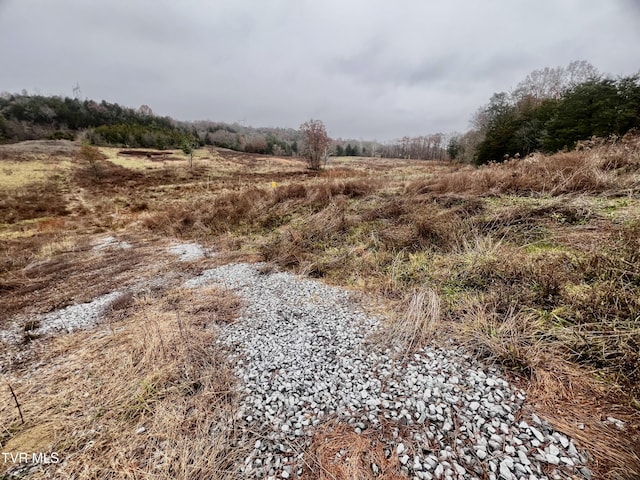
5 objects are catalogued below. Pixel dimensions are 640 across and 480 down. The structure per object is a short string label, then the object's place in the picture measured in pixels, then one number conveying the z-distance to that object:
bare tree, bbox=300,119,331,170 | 38.31
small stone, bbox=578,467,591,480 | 1.65
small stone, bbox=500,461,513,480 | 1.69
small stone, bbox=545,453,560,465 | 1.74
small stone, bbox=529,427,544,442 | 1.88
